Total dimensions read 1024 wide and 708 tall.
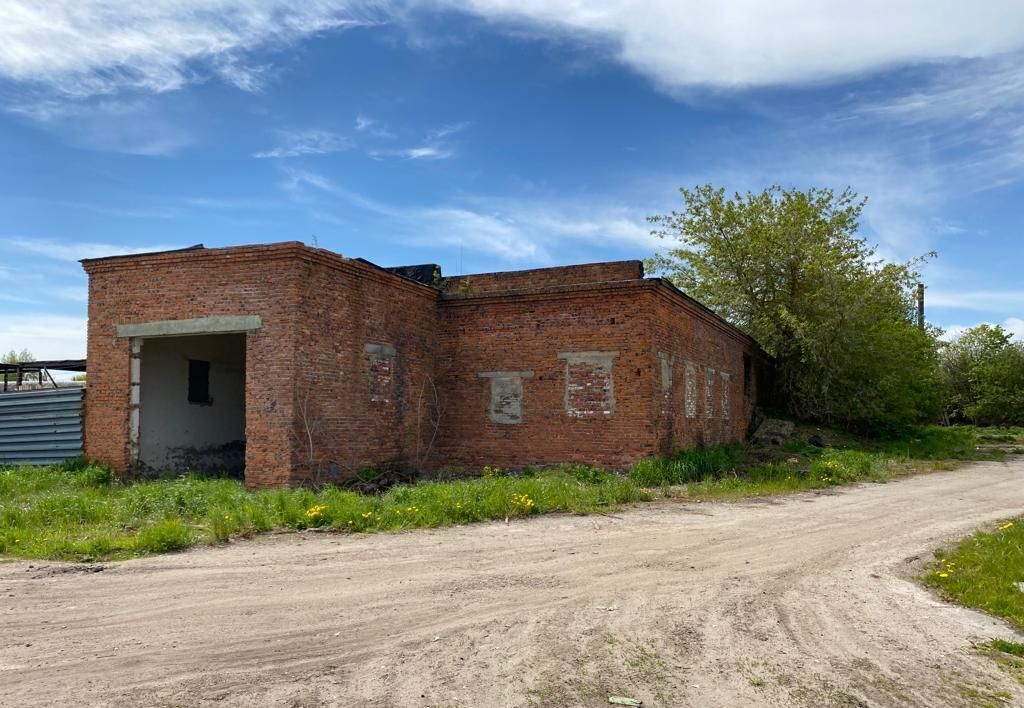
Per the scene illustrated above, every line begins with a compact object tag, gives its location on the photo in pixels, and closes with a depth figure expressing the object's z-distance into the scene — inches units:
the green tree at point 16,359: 2063.1
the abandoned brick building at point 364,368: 541.0
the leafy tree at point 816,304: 952.3
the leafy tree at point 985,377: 1512.1
